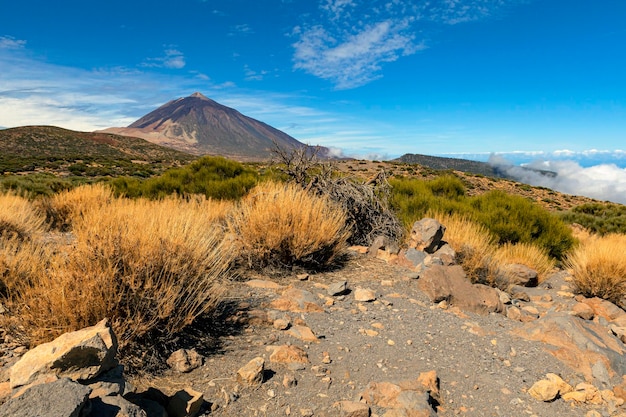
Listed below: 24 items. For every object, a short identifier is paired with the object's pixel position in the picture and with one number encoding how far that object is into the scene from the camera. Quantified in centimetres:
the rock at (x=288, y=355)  305
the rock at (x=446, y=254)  617
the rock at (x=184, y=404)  226
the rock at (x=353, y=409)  251
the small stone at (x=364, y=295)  461
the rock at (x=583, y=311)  516
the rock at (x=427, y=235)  652
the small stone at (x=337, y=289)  471
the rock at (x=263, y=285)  477
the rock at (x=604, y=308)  537
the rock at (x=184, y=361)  276
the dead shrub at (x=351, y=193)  755
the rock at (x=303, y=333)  351
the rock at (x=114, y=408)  172
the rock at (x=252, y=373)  268
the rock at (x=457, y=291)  481
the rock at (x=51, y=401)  156
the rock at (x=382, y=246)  671
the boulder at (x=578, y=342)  362
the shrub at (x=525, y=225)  887
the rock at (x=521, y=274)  653
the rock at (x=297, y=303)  412
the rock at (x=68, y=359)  199
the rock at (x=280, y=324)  363
